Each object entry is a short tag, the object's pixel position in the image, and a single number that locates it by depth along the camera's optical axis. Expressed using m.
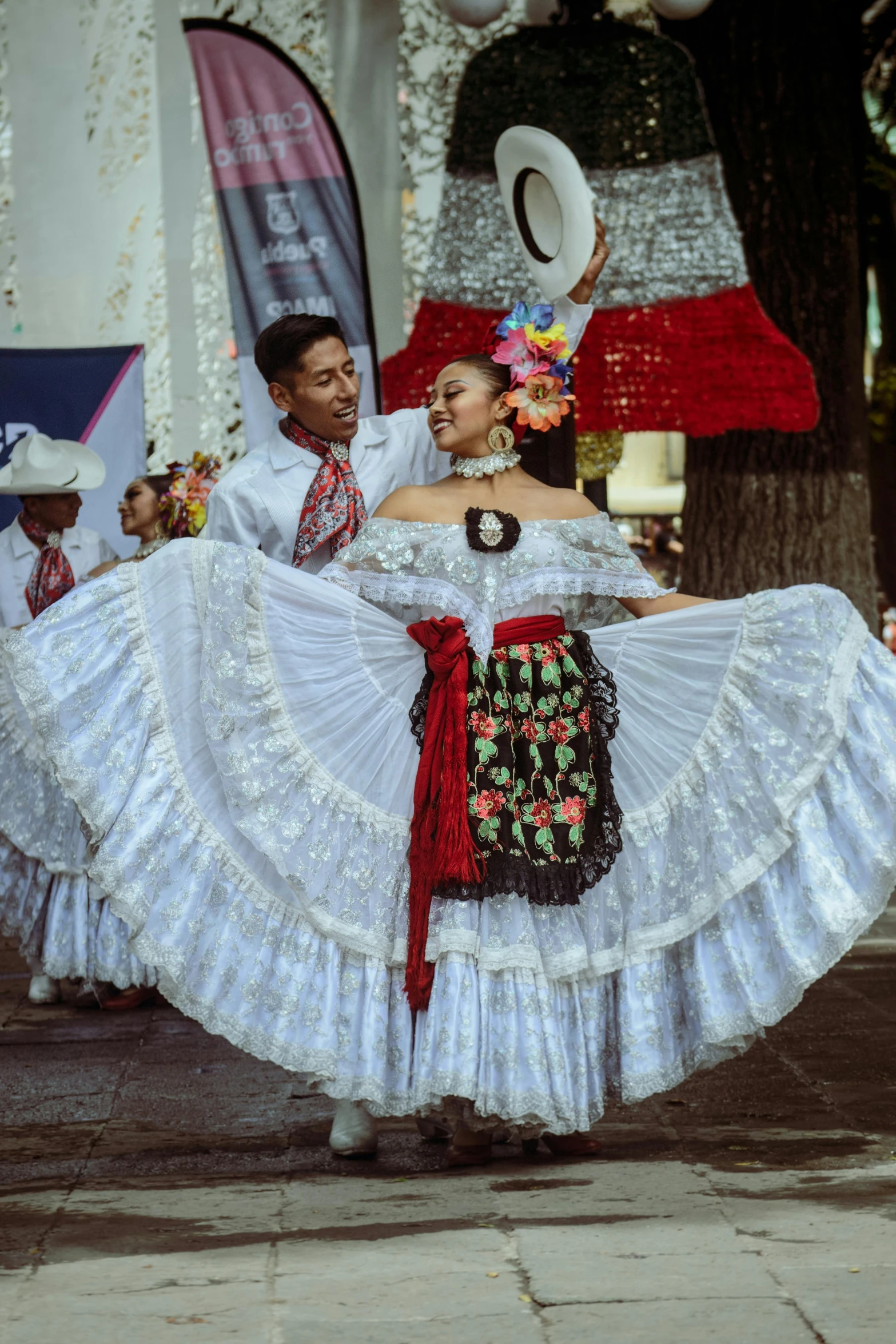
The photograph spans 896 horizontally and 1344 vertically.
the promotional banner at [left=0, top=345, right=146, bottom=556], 17.95
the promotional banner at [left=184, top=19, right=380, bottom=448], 16.57
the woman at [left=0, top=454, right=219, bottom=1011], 11.90
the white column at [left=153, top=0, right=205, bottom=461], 18.07
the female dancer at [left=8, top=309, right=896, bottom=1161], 7.76
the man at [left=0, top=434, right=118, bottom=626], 13.88
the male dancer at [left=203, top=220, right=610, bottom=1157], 9.06
